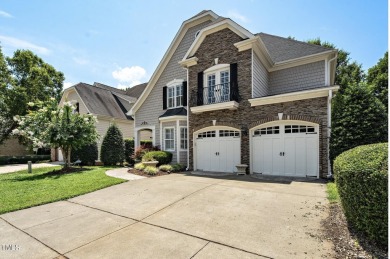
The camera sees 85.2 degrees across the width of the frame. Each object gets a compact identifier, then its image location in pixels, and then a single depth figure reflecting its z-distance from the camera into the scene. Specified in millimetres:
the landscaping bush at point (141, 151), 13531
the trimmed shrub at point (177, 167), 11364
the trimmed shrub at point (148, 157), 11946
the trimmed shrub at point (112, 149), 14984
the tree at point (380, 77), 19341
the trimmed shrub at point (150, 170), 10305
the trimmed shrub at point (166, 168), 11040
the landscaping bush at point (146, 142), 16597
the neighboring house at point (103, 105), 18641
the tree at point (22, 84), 21000
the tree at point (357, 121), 7520
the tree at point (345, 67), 22312
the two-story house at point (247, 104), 8953
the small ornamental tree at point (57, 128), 11005
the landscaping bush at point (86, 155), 15750
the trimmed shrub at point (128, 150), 16464
